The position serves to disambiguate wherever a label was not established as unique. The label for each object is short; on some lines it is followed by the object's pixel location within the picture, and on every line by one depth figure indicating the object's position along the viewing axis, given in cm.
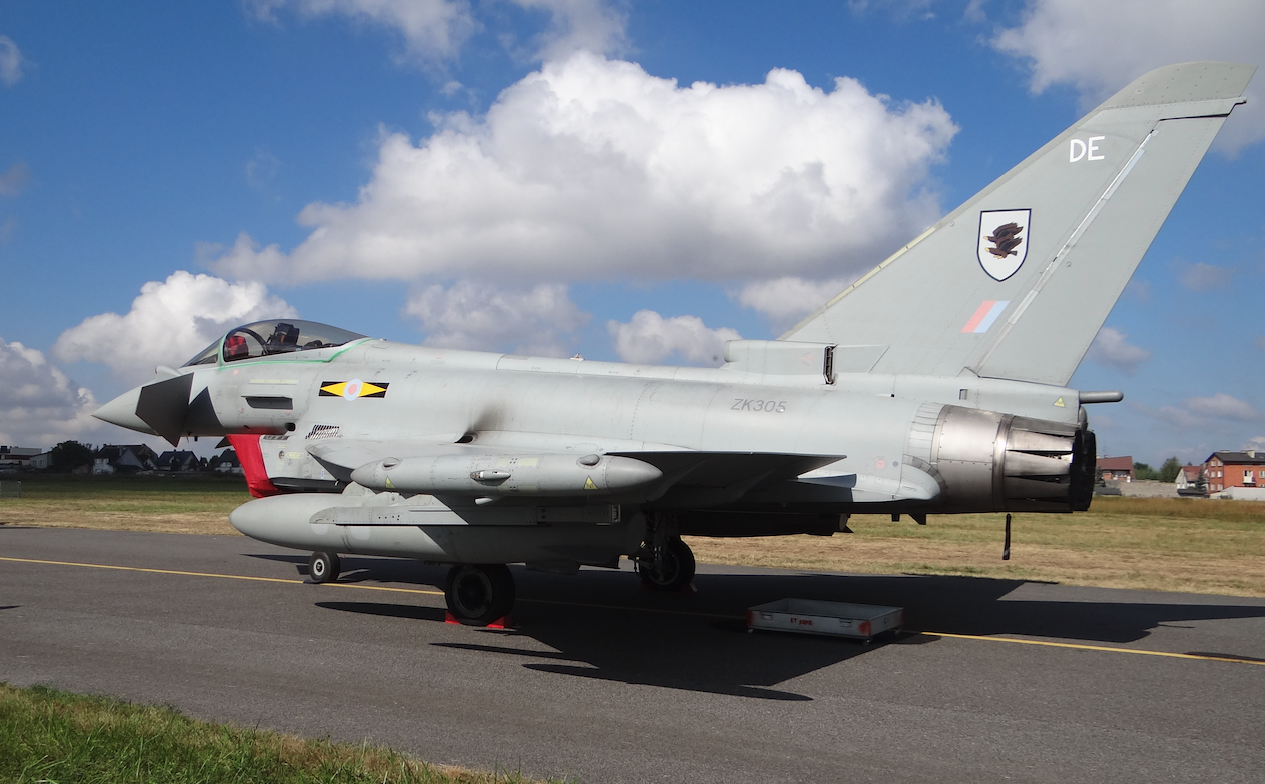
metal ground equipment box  881
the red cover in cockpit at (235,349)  1186
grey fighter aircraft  789
